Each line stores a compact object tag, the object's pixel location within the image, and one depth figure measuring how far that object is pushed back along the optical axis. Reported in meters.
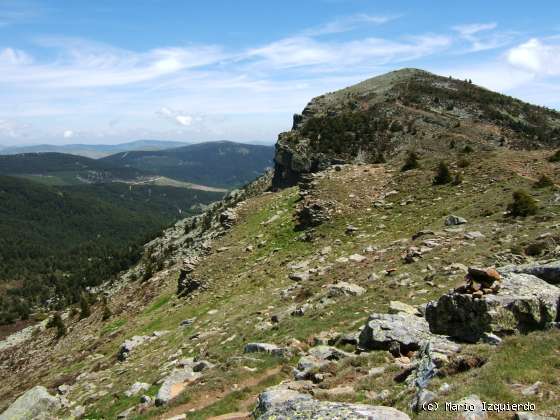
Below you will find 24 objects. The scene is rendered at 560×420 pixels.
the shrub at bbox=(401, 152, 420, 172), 37.34
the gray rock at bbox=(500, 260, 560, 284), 13.06
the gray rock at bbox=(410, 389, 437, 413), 8.72
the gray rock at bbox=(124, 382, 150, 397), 17.59
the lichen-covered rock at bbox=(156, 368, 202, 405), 15.20
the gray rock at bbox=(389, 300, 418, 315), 15.38
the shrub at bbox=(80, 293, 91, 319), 52.72
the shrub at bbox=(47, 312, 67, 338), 47.66
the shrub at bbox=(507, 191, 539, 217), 22.64
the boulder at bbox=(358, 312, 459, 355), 13.02
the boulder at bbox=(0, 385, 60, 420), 19.08
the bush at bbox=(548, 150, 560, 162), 31.47
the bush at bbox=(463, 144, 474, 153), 41.83
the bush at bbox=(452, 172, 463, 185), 31.83
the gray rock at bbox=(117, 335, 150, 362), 24.80
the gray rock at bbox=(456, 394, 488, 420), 7.73
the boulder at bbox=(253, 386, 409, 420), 8.22
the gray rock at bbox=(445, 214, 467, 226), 24.62
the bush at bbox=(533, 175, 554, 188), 26.48
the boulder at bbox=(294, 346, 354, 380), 12.94
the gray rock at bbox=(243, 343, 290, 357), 15.68
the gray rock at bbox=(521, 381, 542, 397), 8.09
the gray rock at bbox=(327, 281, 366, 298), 19.23
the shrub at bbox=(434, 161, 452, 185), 32.53
